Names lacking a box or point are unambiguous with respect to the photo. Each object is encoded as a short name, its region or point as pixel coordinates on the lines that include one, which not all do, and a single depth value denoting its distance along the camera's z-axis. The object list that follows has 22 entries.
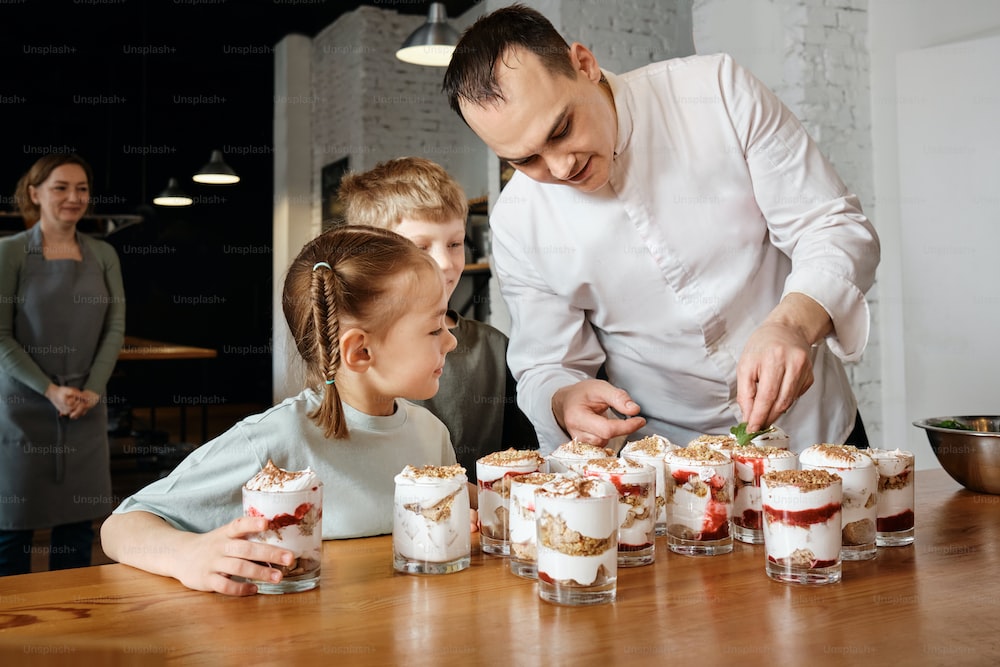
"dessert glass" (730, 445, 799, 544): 1.23
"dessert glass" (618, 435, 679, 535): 1.27
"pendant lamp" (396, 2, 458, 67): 3.95
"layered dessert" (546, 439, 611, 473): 1.26
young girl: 1.23
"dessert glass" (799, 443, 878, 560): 1.17
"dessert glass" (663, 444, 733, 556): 1.19
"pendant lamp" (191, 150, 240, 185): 7.09
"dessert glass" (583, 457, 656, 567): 1.13
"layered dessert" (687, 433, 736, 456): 1.32
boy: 1.87
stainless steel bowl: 1.58
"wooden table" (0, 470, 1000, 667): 0.85
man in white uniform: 1.59
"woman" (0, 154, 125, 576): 3.07
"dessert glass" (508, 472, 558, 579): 1.09
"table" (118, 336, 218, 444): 5.00
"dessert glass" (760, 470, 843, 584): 1.06
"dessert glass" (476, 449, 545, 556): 1.20
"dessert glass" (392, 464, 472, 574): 1.11
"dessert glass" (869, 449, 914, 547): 1.25
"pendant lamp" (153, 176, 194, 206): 8.12
